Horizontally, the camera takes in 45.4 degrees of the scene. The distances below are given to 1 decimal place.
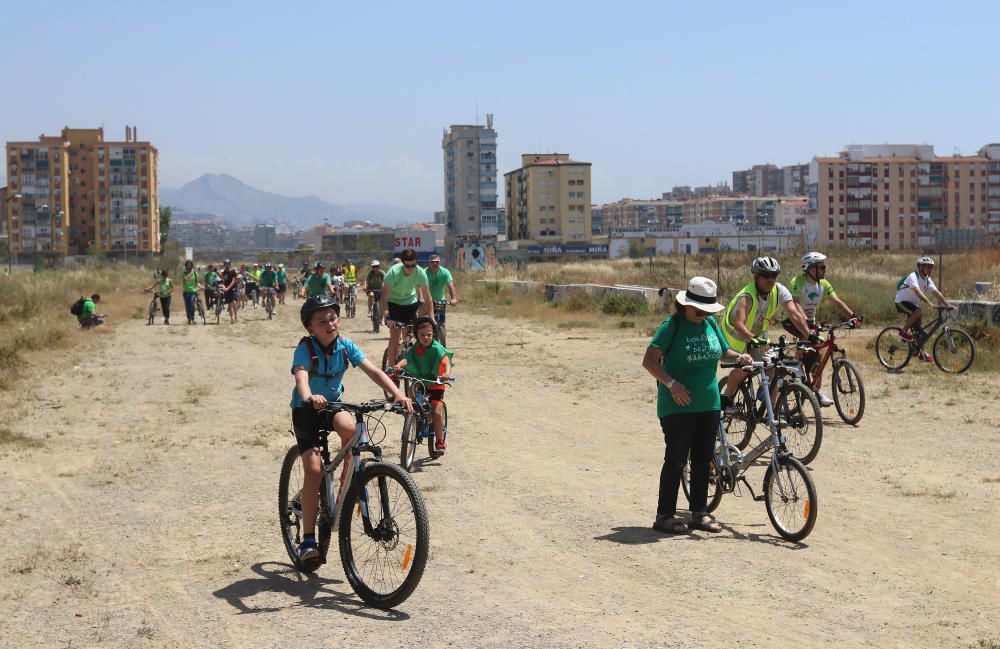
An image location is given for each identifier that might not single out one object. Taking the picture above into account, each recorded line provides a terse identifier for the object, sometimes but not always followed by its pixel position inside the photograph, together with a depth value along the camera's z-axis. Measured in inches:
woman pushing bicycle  290.0
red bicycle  481.4
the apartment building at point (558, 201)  6560.0
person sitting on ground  1147.3
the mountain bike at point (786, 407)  362.3
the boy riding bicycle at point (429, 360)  396.2
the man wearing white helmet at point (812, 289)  477.7
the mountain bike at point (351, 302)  1391.5
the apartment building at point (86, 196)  6510.8
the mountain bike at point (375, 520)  231.8
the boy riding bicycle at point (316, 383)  244.7
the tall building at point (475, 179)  6855.3
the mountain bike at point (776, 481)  288.0
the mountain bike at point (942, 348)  645.6
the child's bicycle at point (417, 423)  388.8
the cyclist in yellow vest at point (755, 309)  392.5
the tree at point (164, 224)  7322.8
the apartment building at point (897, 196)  6437.0
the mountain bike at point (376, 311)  1066.6
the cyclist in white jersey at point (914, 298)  652.7
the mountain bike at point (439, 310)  629.9
